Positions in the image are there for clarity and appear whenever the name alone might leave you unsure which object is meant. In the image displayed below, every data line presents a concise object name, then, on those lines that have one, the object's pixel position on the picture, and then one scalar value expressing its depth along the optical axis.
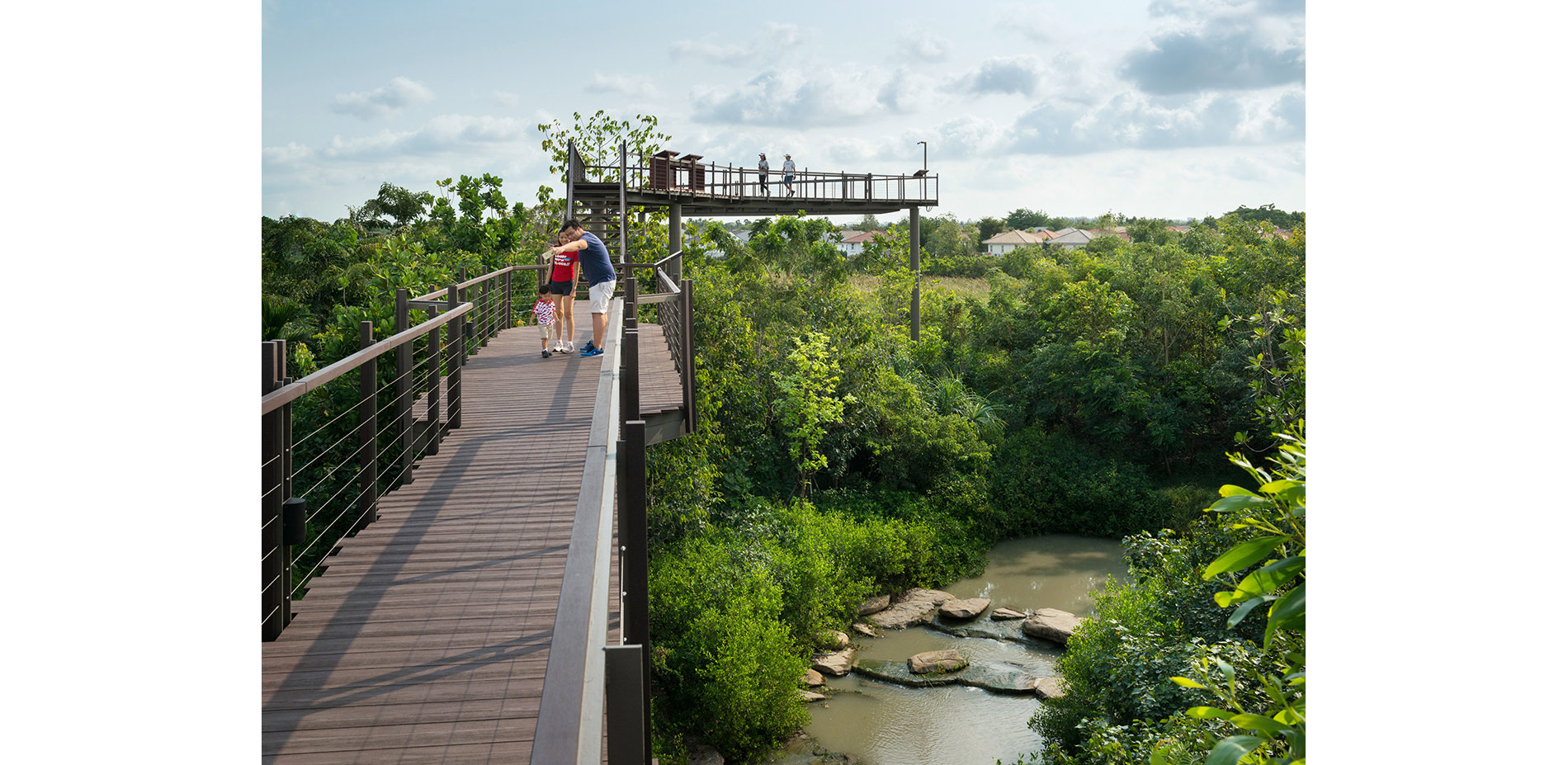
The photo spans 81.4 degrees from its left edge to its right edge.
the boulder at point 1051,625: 14.36
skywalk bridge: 1.42
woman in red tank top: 8.72
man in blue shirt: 7.95
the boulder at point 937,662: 13.35
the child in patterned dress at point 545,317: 9.66
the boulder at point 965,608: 15.41
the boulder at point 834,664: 13.47
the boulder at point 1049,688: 12.41
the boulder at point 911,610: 15.39
